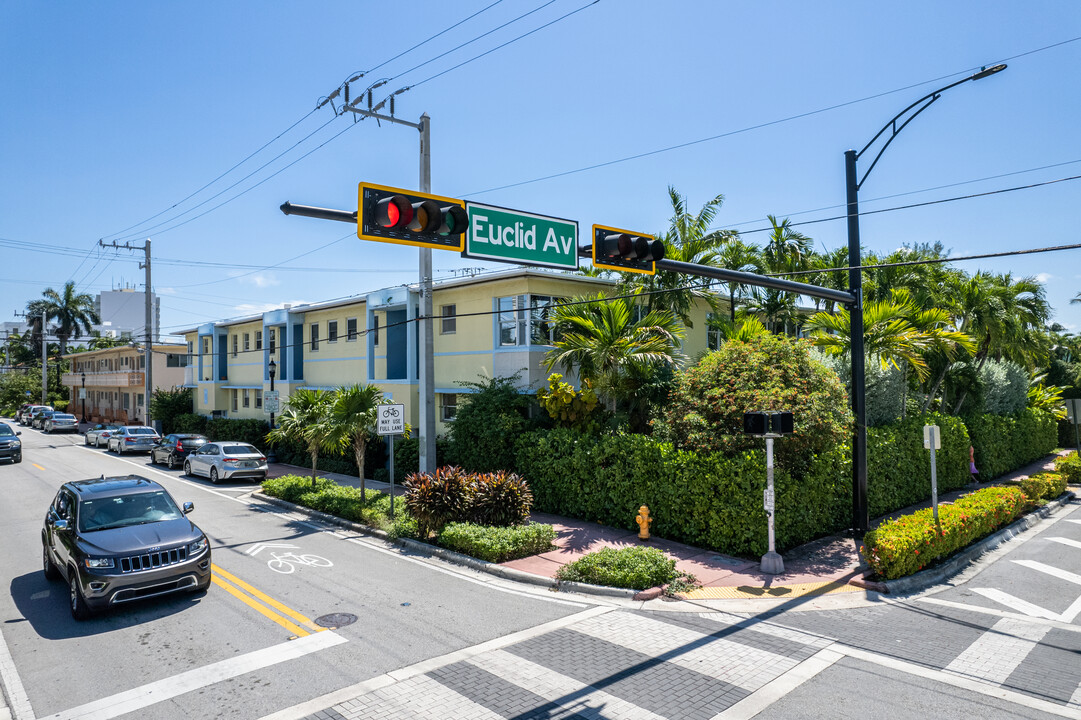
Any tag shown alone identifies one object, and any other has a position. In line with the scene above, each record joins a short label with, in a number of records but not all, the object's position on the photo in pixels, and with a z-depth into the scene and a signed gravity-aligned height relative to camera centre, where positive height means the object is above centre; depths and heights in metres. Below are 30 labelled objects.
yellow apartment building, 20.53 +1.40
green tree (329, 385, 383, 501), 17.62 -1.03
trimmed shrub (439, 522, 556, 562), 12.20 -3.14
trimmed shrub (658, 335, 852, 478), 12.59 -0.55
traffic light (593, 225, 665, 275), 8.52 +1.60
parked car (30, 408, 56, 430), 48.84 -2.71
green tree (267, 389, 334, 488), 17.89 -1.17
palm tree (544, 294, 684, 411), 15.66 +0.71
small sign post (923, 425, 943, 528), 12.61 -1.32
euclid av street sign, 7.90 +1.74
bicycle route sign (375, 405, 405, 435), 15.48 -1.01
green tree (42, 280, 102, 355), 66.81 +7.27
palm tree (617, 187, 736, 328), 18.20 +3.30
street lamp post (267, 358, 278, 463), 29.88 +0.24
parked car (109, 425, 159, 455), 33.53 -2.98
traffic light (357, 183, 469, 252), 6.50 +1.64
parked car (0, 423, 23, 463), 29.09 -2.82
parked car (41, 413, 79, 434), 47.34 -2.96
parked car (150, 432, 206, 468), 27.97 -2.85
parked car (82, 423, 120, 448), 37.03 -3.09
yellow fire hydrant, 13.20 -2.97
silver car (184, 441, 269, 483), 23.67 -2.98
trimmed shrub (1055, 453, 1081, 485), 22.28 -3.41
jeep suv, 8.98 -2.36
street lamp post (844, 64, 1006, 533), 13.04 +0.32
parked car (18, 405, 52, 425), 55.70 -2.69
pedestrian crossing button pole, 11.12 -1.04
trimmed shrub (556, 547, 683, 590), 10.52 -3.19
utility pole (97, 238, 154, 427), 35.72 +2.82
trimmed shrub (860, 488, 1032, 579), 10.80 -2.99
